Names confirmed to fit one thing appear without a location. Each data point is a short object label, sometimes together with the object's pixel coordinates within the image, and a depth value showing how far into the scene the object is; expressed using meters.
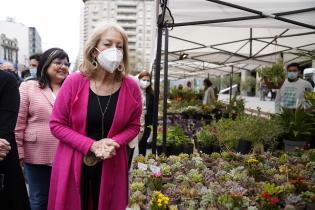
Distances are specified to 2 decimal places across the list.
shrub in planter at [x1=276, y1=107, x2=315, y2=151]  3.93
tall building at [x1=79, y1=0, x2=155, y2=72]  124.31
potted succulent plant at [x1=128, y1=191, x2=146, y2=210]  1.98
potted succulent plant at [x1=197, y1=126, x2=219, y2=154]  4.51
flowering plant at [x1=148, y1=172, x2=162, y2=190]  2.32
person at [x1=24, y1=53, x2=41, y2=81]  4.62
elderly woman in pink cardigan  2.03
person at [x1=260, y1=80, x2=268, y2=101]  27.67
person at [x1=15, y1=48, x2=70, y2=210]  2.65
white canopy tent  3.07
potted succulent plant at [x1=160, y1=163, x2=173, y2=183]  2.54
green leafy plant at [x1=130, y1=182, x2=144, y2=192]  2.24
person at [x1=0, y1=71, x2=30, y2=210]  1.95
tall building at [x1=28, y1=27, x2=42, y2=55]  95.39
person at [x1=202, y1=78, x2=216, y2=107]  10.80
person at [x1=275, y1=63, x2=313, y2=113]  5.59
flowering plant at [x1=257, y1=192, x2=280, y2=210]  1.82
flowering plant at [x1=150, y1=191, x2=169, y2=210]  1.83
